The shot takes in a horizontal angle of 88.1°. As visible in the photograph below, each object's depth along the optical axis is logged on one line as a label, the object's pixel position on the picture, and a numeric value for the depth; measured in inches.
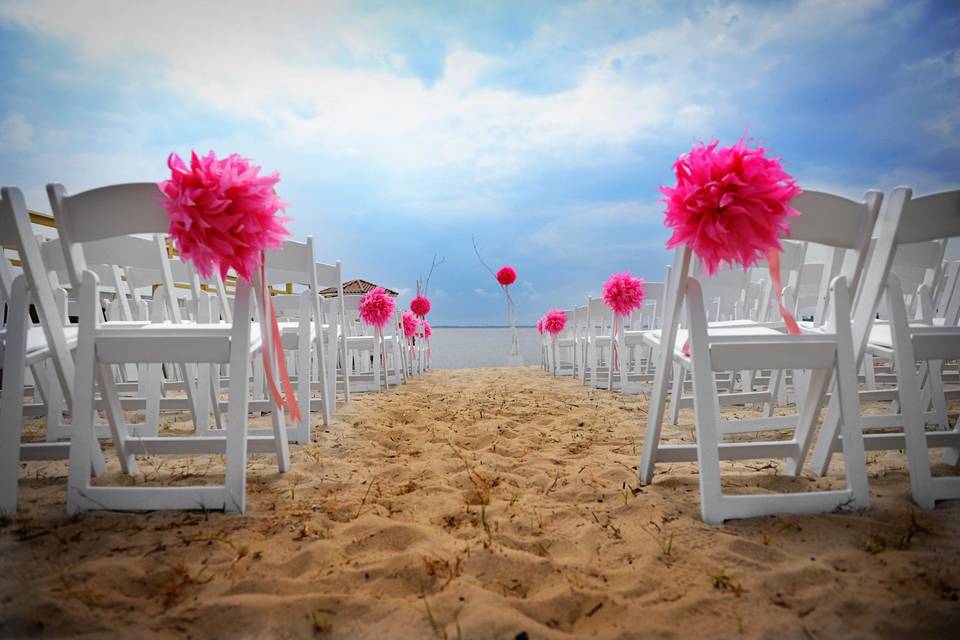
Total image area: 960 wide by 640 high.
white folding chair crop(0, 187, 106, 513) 61.2
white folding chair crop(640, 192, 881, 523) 58.0
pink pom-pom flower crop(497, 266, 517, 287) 390.3
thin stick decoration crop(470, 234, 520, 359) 383.9
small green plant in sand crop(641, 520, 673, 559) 50.9
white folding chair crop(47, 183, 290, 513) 59.3
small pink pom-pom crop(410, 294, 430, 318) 376.4
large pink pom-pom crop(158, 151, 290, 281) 56.1
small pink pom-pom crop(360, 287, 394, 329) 203.9
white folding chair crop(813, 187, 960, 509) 60.0
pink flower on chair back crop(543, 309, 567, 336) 297.1
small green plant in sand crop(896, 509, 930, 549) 50.8
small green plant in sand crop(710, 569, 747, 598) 43.8
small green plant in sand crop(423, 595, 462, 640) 38.7
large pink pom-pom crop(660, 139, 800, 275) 53.7
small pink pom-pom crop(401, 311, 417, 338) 286.2
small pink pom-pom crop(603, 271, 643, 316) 175.9
